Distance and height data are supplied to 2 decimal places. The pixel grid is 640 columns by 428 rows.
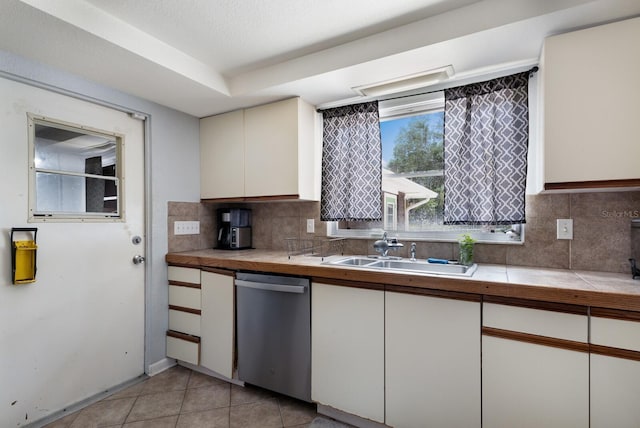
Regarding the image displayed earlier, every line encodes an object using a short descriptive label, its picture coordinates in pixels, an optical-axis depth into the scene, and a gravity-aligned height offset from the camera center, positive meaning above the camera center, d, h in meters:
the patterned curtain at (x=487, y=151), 1.88 +0.39
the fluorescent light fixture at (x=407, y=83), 1.90 +0.87
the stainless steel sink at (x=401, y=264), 1.87 -0.35
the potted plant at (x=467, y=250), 1.91 -0.24
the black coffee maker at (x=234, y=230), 2.78 -0.16
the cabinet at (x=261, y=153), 2.38 +0.50
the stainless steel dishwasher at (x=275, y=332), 1.92 -0.79
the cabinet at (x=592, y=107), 1.39 +0.50
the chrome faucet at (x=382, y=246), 2.16 -0.24
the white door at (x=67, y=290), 1.72 -0.50
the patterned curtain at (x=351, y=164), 2.38 +0.39
